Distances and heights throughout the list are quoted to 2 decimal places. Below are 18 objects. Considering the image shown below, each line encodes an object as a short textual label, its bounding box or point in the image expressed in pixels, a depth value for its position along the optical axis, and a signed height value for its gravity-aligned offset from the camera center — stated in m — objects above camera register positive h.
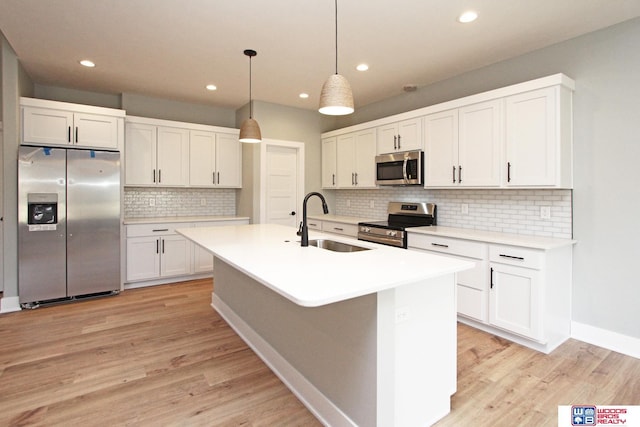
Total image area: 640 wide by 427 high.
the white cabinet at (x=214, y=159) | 5.06 +0.84
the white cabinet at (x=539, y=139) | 2.80 +0.65
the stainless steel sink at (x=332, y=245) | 2.65 -0.26
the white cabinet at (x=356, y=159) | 4.70 +0.81
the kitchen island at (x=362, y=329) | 1.52 -0.62
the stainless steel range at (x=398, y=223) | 3.87 -0.12
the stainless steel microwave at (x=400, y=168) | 3.95 +0.57
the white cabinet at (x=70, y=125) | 3.77 +1.06
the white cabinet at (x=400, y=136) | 4.00 +0.98
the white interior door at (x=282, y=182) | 5.23 +0.51
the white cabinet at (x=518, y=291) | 2.66 -0.67
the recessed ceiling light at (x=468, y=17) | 2.58 +1.54
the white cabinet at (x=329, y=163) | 5.40 +0.84
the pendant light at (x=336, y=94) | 2.03 +0.73
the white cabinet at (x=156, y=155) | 4.59 +0.82
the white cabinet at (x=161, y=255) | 4.42 -0.58
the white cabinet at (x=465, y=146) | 3.23 +0.71
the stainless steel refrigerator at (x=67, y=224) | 3.64 -0.12
